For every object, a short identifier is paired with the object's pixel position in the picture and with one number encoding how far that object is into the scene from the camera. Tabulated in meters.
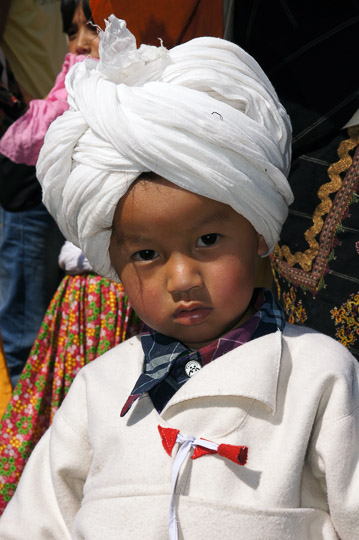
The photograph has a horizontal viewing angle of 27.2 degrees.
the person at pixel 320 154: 2.07
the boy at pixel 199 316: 1.58
